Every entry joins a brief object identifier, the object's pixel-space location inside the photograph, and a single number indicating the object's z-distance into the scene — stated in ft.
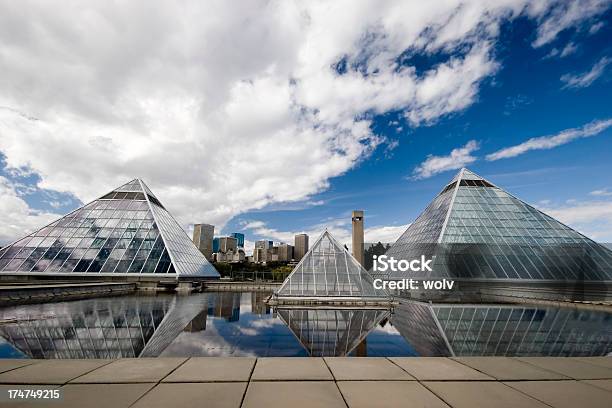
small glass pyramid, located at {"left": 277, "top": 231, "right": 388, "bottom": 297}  76.13
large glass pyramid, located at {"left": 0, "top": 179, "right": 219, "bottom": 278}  113.80
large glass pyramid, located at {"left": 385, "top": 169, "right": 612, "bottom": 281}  104.47
